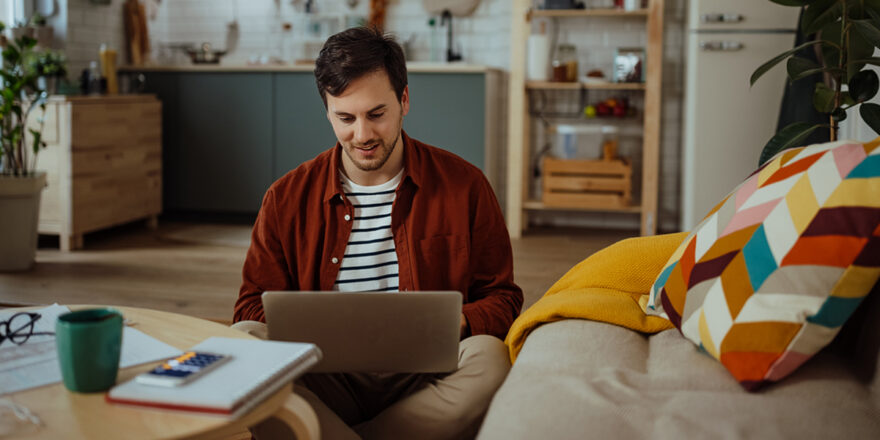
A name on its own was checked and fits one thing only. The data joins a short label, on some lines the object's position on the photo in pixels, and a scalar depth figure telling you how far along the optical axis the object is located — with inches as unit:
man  69.2
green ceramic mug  40.8
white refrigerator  157.0
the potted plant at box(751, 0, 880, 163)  87.4
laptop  51.5
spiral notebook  38.4
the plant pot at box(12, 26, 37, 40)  181.2
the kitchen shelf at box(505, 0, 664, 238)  183.2
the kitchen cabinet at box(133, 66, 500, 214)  187.3
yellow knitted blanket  61.7
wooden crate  189.5
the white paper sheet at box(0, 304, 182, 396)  43.8
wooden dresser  166.7
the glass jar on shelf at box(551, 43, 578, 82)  189.2
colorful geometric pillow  47.4
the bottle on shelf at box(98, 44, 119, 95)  191.6
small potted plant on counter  167.0
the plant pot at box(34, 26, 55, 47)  185.8
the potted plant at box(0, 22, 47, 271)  146.4
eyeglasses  49.6
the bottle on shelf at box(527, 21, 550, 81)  189.0
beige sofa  44.6
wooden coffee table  37.3
